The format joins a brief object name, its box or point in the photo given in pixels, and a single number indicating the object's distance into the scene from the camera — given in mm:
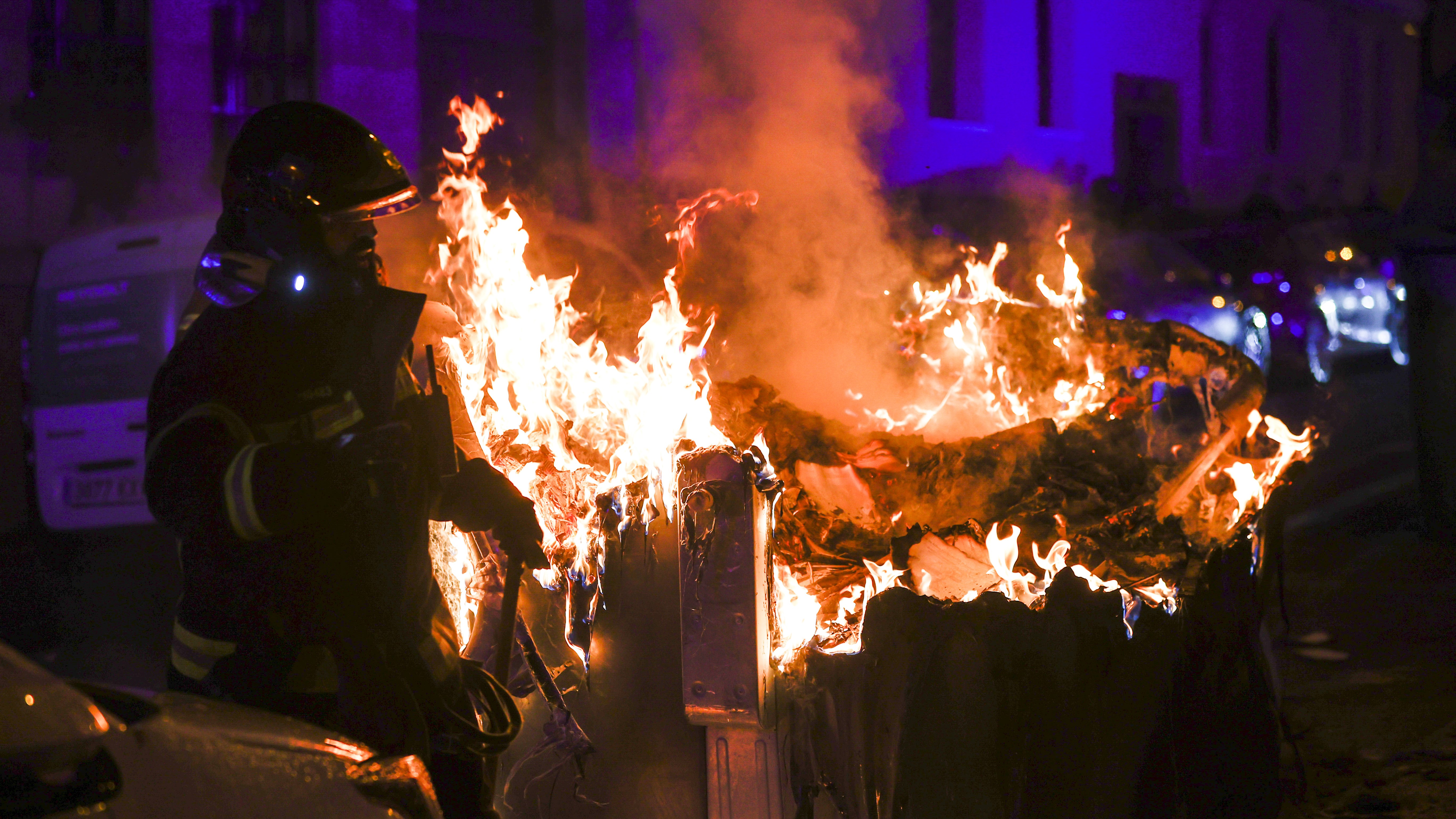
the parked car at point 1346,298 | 14367
